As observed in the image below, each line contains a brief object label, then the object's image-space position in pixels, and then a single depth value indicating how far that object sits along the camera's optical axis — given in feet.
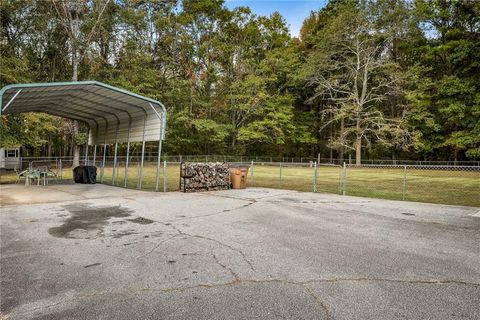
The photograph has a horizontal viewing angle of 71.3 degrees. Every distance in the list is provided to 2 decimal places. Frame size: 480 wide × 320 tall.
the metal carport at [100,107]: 33.06
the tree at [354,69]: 104.12
